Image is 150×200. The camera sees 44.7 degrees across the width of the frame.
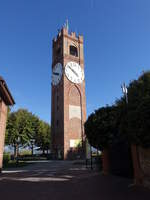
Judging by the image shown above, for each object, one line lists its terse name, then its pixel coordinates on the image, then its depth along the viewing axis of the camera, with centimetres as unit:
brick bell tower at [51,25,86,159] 3225
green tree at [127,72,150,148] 666
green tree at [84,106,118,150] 1155
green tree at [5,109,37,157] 3066
